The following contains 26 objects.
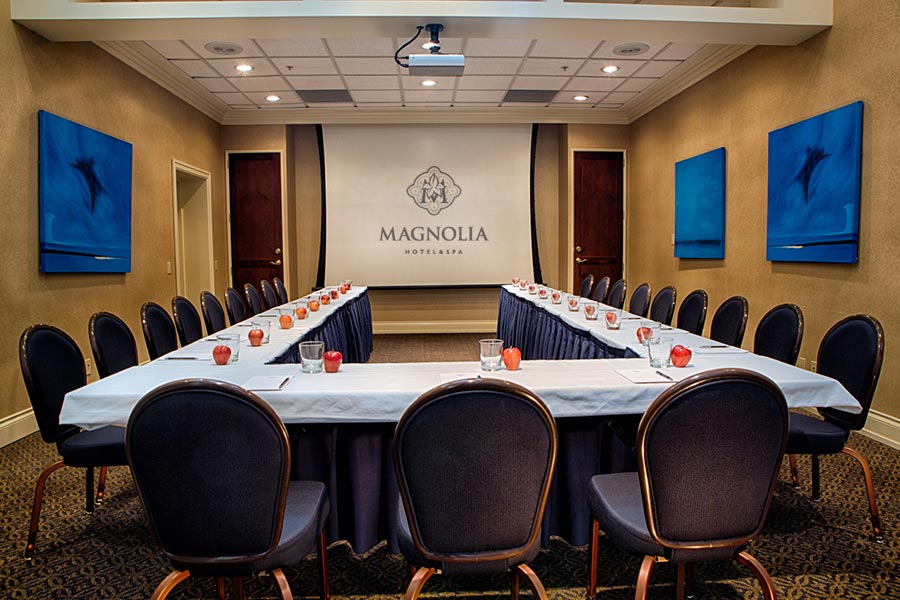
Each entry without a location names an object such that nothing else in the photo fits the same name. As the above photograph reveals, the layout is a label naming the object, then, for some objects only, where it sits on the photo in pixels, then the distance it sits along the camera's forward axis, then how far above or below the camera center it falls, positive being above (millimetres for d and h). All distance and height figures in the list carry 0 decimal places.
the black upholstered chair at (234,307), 4938 -283
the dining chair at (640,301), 5277 -278
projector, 4453 +1522
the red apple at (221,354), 2643 -353
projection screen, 8688 +973
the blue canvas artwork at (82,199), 4305 +589
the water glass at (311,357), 2410 -338
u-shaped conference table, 2096 -463
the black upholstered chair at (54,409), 2340 -531
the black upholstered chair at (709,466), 1527 -512
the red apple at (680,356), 2500 -357
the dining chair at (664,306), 4781 -290
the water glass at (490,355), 2447 -340
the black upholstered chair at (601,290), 6457 -216
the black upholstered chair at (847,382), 2422 -467
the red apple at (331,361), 2404 -352
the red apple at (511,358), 2438 -352
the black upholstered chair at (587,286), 6988 -191
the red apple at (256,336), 3104 -325
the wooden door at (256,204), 8461 +958
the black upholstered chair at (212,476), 1453 -503
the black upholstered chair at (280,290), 6730 -203
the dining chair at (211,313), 4430 -299
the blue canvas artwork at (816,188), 4098 +592
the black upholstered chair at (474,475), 1467 -510
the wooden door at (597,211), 8711 +845
